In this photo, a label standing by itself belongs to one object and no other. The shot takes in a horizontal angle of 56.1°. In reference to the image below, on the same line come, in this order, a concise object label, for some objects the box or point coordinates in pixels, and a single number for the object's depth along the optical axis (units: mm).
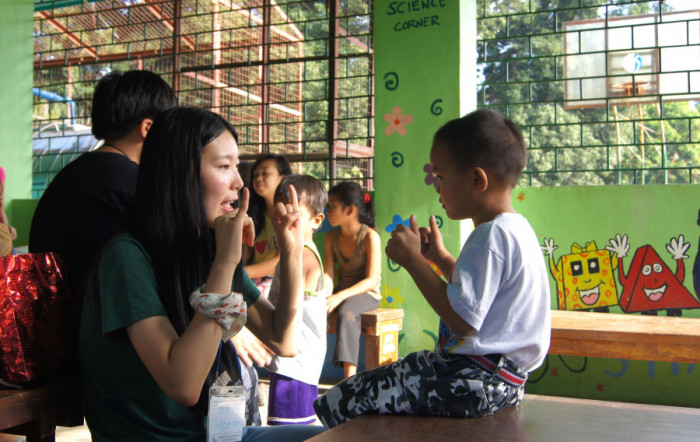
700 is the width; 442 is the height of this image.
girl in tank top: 4520
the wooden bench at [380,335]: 4223
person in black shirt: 1739
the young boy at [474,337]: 1474
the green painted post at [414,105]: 4637
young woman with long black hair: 1300
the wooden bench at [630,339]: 3443
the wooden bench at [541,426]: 1335
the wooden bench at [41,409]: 1443
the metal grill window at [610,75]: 4461
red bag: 1473
